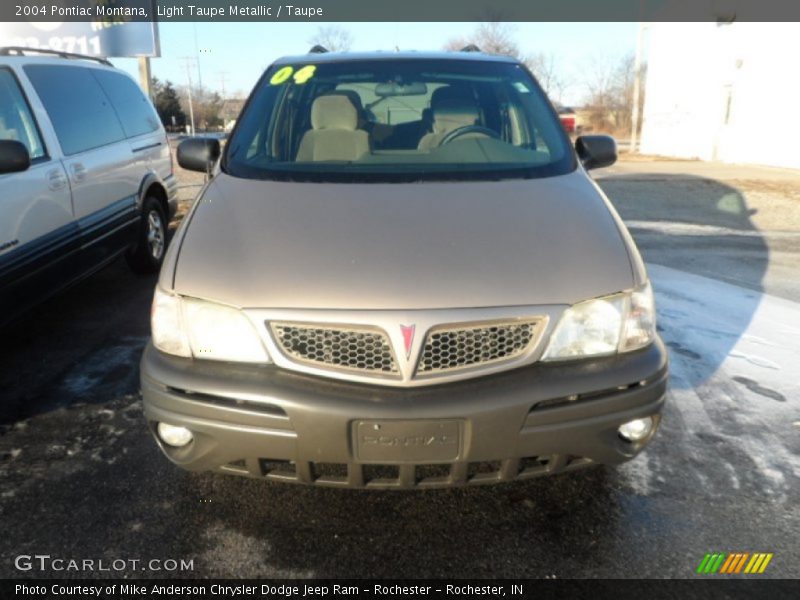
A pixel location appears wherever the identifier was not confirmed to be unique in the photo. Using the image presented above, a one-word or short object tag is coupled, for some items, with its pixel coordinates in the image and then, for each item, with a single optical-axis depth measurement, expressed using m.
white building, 18.62
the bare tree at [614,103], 45.22
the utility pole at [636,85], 26.86
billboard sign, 11.22
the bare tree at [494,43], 37.81
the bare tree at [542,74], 44.77
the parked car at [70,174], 3.80
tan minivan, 2.12
